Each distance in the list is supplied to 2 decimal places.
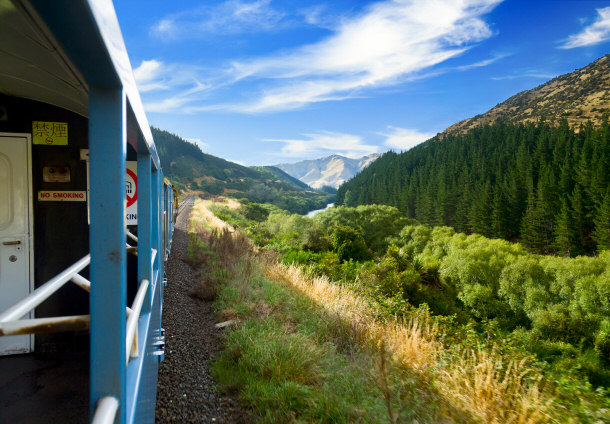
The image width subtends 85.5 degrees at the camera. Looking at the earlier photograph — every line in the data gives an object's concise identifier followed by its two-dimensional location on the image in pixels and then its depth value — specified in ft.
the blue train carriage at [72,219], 3.91
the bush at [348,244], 88.38
